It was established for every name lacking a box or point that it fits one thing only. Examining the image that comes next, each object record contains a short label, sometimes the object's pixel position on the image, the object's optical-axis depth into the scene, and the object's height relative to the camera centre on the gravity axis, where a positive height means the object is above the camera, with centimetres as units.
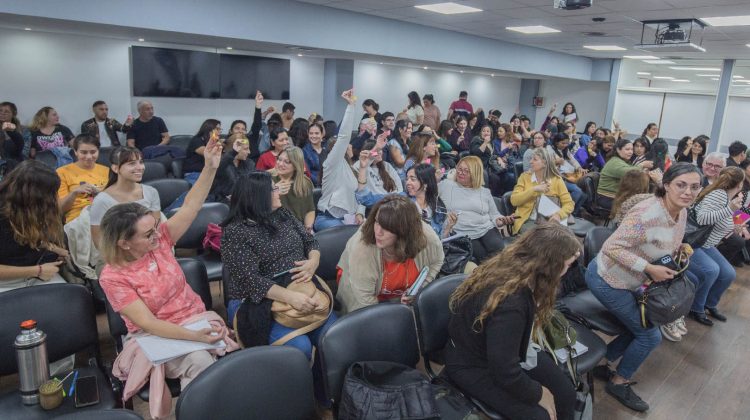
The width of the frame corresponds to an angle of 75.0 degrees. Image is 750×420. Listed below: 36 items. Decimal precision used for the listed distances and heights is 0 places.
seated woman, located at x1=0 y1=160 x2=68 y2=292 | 256 -74
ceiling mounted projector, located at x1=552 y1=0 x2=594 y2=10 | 466 +107
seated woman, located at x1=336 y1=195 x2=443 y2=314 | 263 -83
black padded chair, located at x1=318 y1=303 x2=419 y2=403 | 207 -104
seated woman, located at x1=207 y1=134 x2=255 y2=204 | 463 -73
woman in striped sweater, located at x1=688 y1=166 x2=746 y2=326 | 364 -92
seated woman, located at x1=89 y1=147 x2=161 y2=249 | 300 -62
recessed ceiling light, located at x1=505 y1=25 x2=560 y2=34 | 767 +133
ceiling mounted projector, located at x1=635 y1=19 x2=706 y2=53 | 643 +118
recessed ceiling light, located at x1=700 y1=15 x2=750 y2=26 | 604 +131
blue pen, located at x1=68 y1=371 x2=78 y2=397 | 205 -124
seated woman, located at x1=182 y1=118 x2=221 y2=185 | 521 -58
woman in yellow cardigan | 452 -71
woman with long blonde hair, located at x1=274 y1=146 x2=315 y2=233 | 382 -64
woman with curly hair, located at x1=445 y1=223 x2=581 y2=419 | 196 -84
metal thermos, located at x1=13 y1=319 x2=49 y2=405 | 193 -107
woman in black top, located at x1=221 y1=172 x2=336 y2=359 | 247 -85
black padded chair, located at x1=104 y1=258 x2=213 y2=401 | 236 -104
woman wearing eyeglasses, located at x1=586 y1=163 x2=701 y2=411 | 279 -77
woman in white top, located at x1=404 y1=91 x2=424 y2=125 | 902 -10
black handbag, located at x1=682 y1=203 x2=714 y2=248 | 363 -79
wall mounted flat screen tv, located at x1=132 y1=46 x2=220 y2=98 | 752 +32
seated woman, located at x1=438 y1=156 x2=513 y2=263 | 412 -81
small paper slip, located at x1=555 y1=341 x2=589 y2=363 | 238 -115
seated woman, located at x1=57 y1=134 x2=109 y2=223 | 357 -66
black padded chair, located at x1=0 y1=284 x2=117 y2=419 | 199 -107
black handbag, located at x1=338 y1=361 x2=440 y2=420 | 189 -113
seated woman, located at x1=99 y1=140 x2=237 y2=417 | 212 -92
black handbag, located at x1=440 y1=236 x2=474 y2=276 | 346 -104
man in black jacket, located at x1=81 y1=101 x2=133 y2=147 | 693 -50
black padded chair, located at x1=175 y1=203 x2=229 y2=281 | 360 -100
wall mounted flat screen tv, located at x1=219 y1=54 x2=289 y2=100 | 859 +38
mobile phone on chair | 199 -124
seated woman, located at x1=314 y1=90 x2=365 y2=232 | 419 -73
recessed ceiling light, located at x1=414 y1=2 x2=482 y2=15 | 615 +128
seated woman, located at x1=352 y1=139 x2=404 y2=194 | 449 -64
